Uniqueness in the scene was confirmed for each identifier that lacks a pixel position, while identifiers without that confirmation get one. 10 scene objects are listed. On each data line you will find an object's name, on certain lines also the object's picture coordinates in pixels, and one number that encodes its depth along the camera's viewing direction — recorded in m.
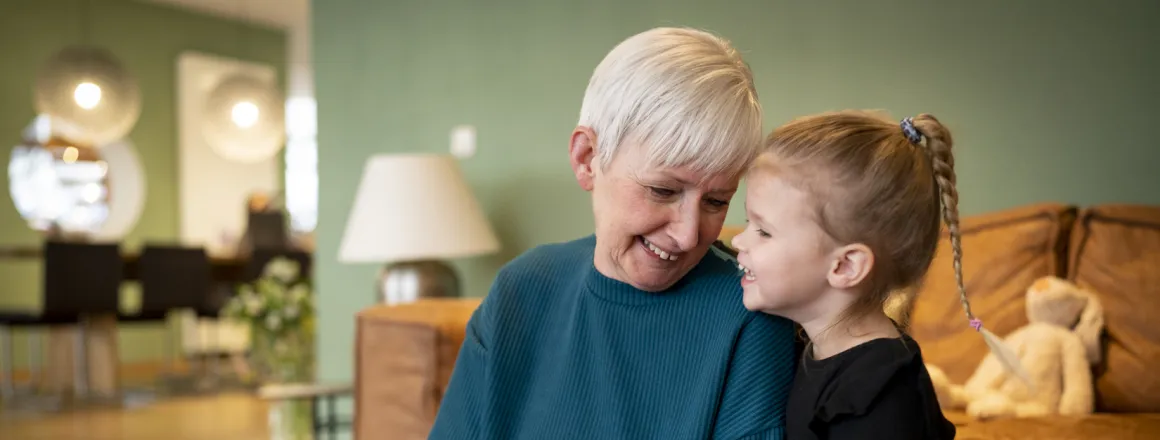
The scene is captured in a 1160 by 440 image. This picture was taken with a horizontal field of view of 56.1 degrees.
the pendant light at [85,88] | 4.74
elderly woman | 1.18
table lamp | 3.71
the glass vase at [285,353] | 4.29
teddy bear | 2.37
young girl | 1.14
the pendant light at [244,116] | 5.10
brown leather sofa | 2.43
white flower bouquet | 4.32
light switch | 4.27
